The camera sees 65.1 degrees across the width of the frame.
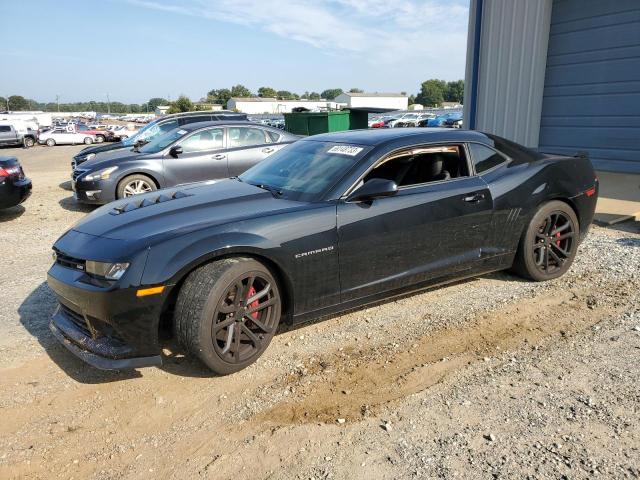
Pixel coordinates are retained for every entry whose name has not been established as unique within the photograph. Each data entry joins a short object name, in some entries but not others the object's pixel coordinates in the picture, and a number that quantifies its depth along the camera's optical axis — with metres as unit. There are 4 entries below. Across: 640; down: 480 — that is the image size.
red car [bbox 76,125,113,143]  34.56
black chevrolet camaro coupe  3.03
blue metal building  9.83
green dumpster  12.76
